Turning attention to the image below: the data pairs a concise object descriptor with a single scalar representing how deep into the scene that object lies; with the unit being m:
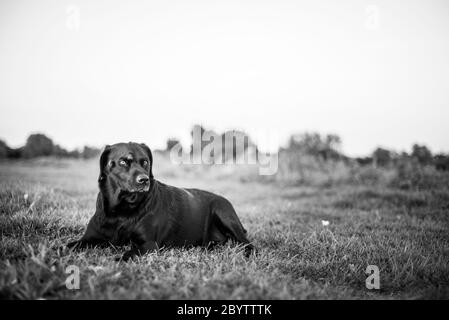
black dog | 3.12
